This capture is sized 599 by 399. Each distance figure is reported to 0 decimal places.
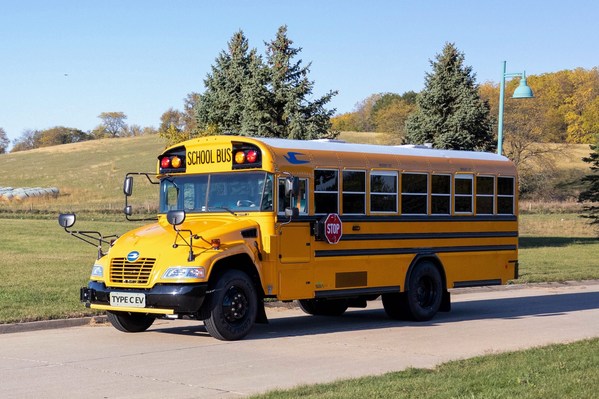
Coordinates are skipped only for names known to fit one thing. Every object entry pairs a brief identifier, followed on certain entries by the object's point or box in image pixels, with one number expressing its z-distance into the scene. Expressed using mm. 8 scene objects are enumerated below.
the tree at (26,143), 178125
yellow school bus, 12664
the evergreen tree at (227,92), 36625
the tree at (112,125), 180875
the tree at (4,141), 188062
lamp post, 24812
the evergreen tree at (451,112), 39750
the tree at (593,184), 45219
